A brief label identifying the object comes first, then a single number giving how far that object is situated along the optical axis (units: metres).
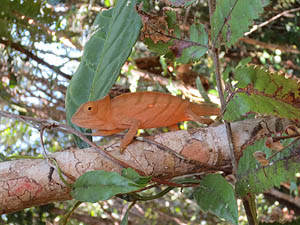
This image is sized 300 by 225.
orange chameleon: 0.79
